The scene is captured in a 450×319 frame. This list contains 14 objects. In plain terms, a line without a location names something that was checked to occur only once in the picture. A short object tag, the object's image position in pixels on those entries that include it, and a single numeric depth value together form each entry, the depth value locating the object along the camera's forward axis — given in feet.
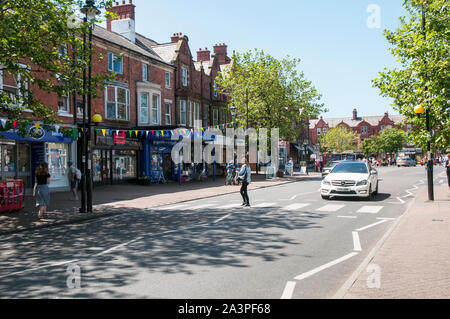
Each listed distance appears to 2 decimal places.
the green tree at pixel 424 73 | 40.29
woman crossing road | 46.32
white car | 48.96
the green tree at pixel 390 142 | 285.84
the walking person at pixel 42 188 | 38.40
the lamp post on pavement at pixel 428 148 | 43.62
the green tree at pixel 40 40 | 34.37
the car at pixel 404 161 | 212.64
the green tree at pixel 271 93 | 109.60
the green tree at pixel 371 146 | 291.58
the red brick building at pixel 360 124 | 339.98
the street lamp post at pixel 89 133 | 38.78
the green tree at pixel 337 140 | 267.39
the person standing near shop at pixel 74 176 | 54.39
